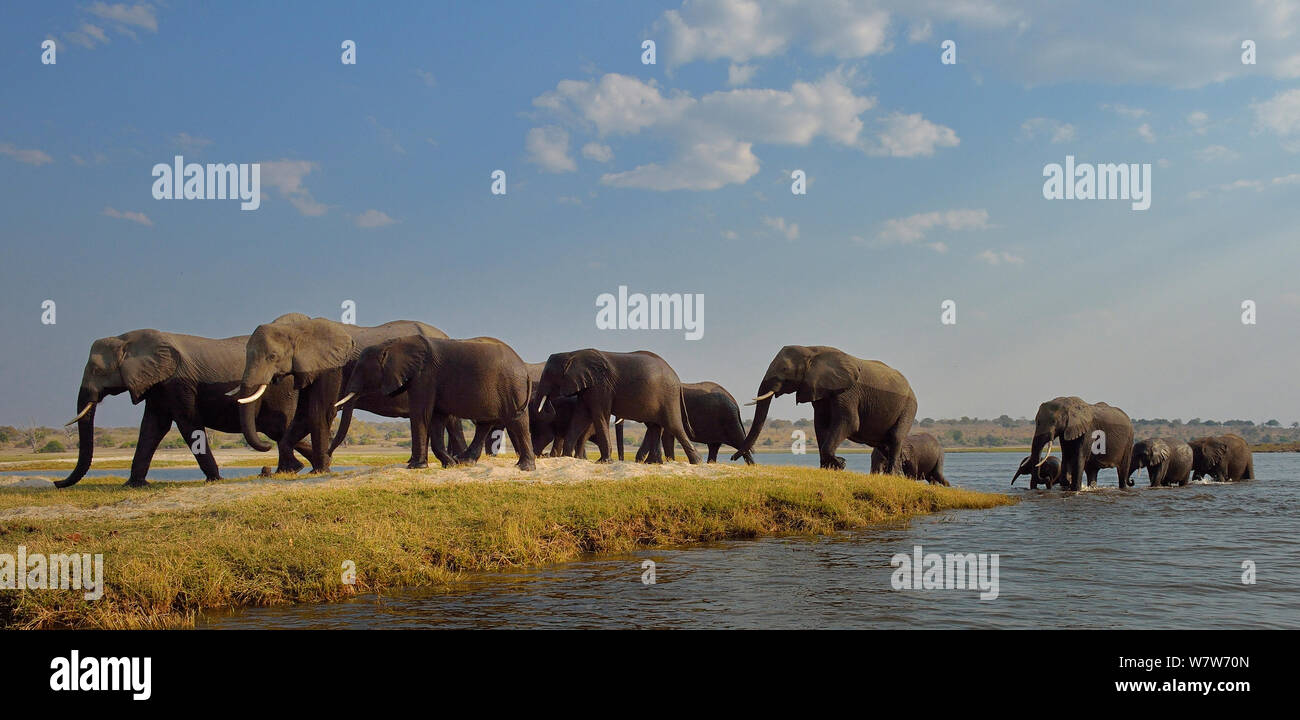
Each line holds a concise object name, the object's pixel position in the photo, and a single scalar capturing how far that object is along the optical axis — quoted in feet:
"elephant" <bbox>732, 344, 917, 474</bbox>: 79.36
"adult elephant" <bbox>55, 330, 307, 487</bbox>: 65.36
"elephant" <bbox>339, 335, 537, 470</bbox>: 60.75
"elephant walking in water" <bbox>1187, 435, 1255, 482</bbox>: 125.08
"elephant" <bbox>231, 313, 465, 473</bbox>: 62.39
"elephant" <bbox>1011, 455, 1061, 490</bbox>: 104.78
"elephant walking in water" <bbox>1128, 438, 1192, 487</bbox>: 108.27
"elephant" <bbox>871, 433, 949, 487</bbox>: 97.45
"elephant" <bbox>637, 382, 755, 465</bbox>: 93.86
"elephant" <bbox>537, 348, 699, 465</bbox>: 71.46
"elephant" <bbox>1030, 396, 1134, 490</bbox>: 94.07
